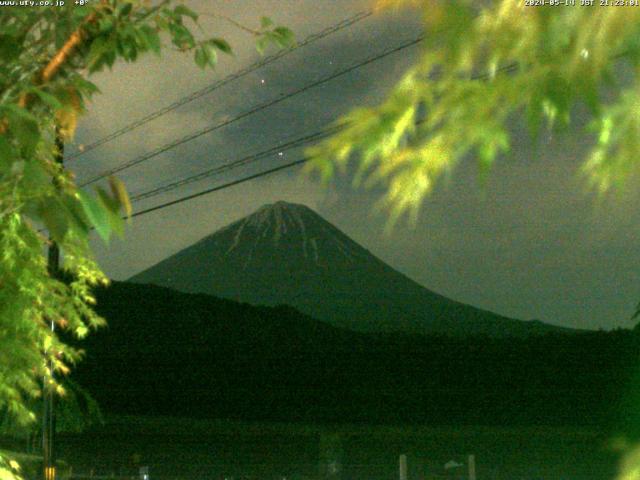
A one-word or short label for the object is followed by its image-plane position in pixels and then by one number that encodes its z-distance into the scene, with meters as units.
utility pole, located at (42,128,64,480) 11.79
